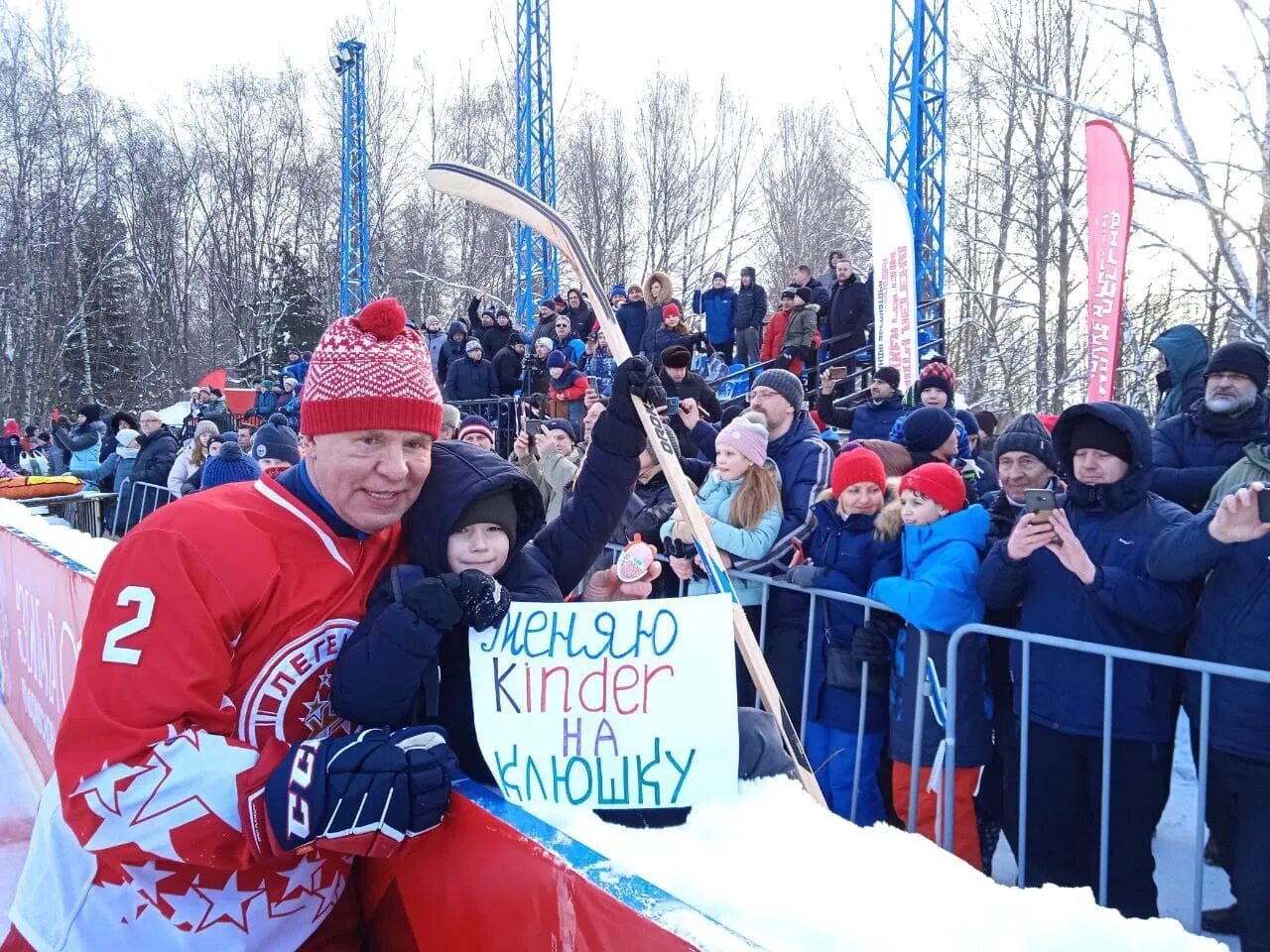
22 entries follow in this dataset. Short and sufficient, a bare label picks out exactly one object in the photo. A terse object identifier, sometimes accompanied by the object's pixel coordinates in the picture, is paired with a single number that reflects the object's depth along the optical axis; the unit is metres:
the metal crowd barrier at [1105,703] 2.51
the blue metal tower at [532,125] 19.95
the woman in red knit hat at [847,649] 3.55
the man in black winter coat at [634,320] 13.65
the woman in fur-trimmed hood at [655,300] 12.74
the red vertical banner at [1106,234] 6.15
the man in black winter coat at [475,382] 13.84
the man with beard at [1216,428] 3.94
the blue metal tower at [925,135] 11.22
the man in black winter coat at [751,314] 14.16
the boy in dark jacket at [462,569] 1.66
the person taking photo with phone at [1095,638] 2.92
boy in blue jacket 3.23
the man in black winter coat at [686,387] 6.06
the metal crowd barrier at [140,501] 9.23
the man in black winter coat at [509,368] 13.72
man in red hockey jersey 1.52
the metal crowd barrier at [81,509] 8.59
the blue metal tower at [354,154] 20.98
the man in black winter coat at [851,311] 11.36
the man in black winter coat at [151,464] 9.60
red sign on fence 3.50
